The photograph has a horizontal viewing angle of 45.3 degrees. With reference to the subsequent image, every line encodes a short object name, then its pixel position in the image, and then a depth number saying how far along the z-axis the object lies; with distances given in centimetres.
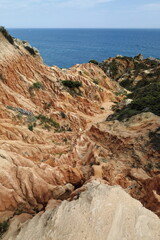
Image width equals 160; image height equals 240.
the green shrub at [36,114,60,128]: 2254
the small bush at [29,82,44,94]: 2744
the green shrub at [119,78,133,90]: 5806
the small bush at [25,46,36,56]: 3772
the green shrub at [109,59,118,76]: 7096
